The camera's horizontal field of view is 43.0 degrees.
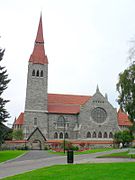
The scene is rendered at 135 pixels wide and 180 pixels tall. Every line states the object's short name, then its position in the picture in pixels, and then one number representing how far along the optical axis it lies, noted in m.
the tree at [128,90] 20.47
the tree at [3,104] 18.37
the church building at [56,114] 41.17
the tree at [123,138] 36.32
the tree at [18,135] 38.70
